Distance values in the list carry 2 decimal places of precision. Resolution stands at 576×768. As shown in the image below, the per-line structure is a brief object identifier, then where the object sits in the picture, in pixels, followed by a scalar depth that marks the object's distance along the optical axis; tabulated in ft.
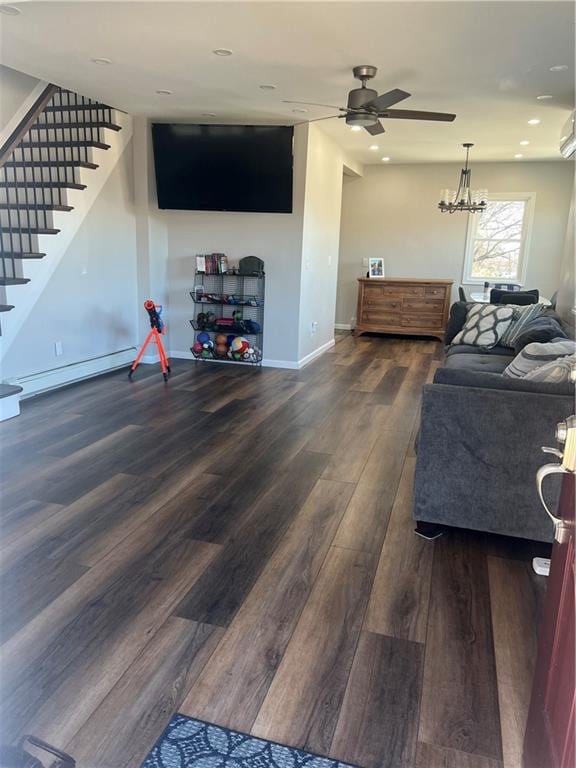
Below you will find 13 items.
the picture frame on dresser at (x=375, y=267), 29.35
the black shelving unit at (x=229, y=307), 20.48
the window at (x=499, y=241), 27.50
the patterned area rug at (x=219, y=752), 4.81
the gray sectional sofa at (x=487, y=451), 7.82
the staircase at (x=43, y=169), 15.66
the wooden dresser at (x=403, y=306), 27.71
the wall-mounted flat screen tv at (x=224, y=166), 18.33
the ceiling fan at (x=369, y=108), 12.64
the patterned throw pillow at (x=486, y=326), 16.97
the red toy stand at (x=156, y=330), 17.49
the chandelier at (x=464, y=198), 22.93
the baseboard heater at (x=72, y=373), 15.81
